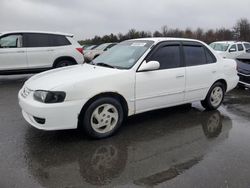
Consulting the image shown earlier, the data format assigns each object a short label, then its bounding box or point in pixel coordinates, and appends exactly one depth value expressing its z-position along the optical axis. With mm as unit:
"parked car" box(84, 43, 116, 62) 13661
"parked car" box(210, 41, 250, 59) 12053
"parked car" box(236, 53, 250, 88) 5906
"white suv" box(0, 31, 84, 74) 6763
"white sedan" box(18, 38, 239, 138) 2930
